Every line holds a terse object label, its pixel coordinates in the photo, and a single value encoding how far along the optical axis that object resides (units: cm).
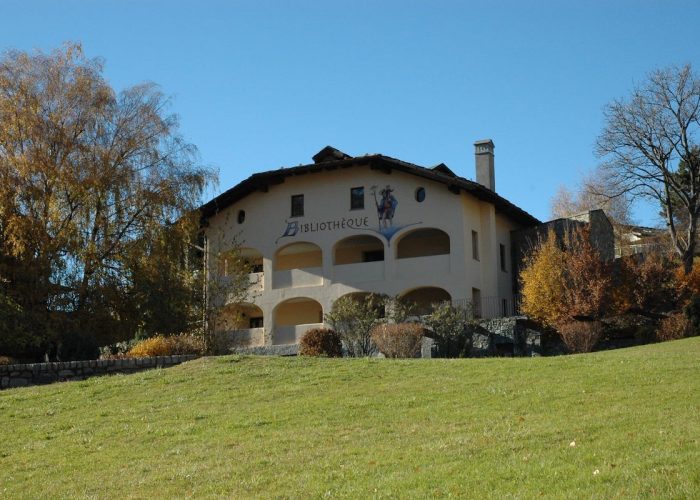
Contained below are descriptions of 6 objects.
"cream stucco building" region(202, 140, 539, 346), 3525
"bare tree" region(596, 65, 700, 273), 3800
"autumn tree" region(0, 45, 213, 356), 2869
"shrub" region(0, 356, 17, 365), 2496
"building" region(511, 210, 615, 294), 3511
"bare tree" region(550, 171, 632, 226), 5597
